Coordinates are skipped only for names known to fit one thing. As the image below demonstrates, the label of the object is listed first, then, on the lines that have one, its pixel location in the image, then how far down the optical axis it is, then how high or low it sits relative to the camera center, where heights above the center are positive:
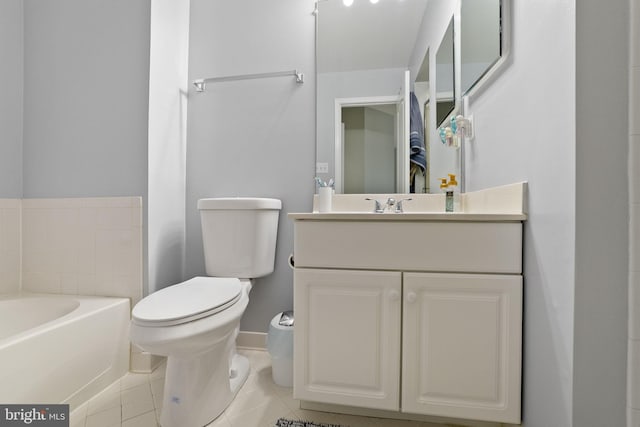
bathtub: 1.04 -0.55
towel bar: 1.76 +0.78
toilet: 1.04 -0.37
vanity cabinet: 1.00 -0.35
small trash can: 1.43 -0.67
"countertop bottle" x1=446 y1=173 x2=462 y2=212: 1.40 +0.09
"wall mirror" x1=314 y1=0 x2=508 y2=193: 1.58 +0.72
